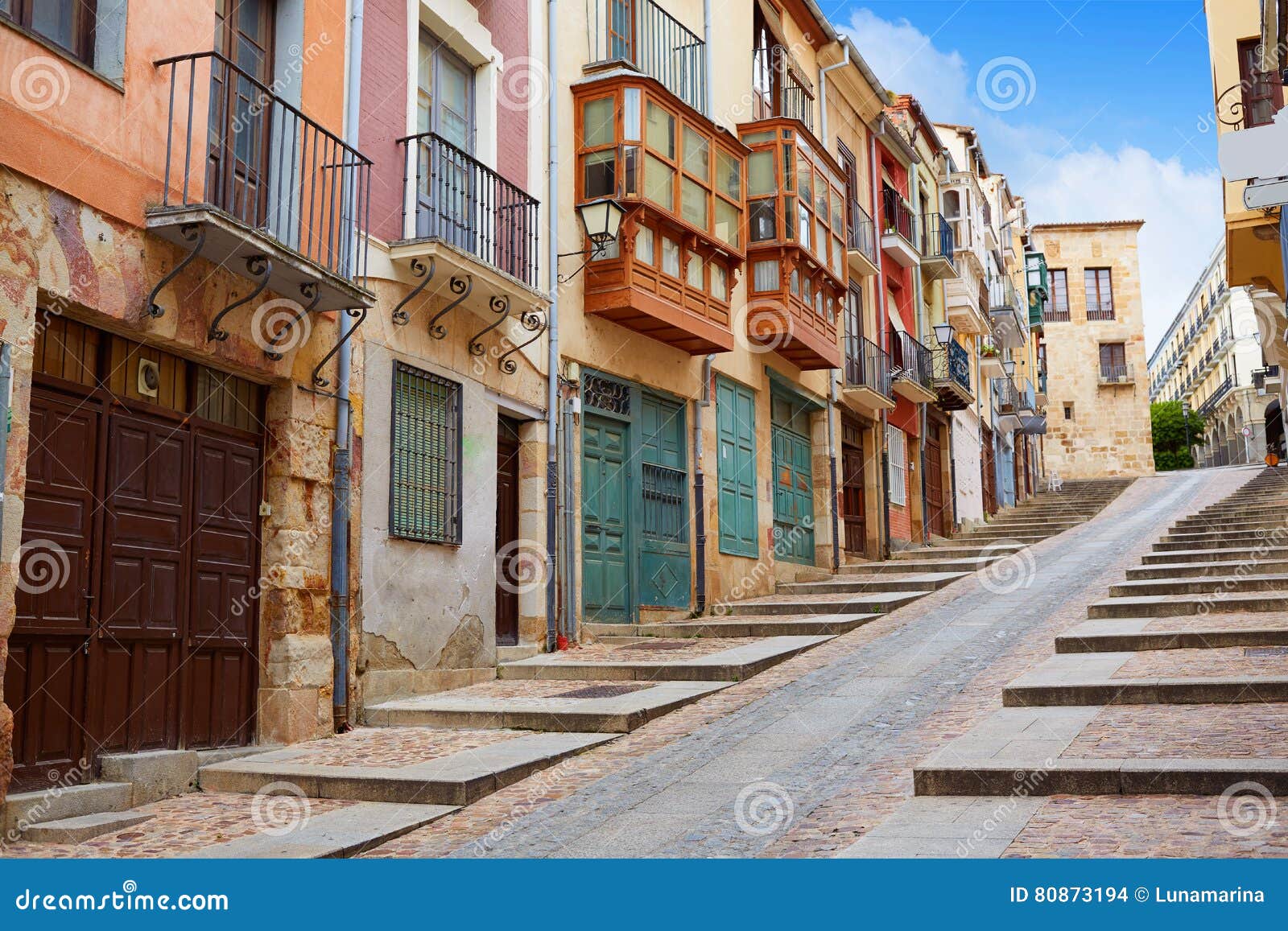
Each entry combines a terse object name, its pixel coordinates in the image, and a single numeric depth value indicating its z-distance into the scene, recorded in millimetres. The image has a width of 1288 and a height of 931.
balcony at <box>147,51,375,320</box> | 7996
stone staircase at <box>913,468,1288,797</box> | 6309
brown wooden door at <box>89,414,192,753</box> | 7746
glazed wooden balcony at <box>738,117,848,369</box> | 17453
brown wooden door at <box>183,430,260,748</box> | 8594
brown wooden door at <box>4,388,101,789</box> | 7059
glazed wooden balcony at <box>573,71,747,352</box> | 13984
